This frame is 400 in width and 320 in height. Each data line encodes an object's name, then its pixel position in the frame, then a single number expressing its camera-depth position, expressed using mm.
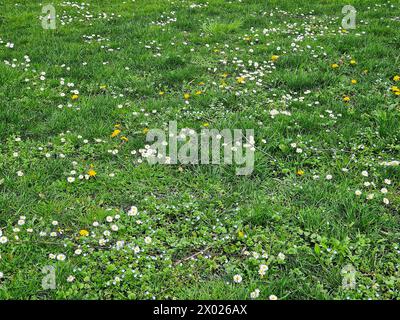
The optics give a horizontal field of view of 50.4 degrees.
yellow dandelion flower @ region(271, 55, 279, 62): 7529
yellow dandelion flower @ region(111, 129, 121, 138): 5570
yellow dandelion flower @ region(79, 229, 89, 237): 4085
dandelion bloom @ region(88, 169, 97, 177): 4840
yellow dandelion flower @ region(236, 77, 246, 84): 6851
